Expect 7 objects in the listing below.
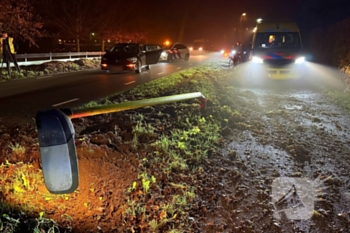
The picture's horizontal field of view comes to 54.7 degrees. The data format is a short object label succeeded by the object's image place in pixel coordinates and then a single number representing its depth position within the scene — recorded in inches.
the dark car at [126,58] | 677.3
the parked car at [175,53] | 1117.1
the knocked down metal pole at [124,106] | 122.8
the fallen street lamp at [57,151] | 86.8
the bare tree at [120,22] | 1149.7
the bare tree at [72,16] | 1039.6
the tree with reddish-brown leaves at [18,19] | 629.9
